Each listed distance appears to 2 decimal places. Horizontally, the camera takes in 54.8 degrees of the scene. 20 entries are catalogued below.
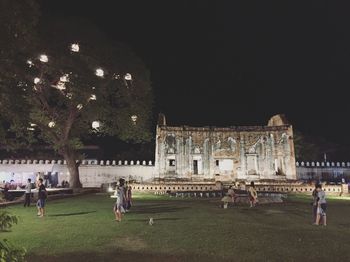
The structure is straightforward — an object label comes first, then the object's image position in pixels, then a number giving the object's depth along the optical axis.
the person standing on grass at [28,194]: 19.09
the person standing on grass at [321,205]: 12.57
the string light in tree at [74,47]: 26.05
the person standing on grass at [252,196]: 18.75
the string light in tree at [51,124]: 27.75
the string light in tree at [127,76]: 29.48
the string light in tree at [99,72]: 26.26
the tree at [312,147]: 45.17
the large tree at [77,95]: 26.14
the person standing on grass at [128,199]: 16.70
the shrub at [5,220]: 4.06
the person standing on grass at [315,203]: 12.78
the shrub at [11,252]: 3.56
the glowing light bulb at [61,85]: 26.63
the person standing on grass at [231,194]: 19.69
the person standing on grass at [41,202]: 14.85
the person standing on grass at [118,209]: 13.30
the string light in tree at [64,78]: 26.16
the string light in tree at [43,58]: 24.03
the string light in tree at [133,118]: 30.92
